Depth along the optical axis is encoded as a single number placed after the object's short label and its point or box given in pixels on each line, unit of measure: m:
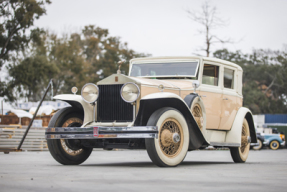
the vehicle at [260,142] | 29.00
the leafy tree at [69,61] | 41.44
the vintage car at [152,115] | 8.38
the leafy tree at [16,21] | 37.12
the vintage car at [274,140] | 30.53
